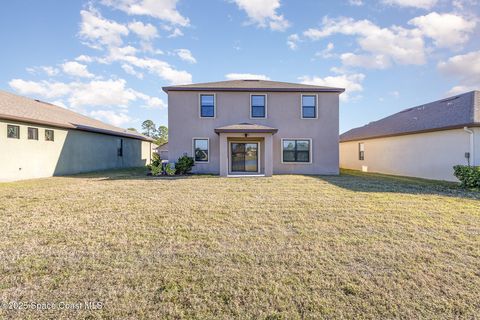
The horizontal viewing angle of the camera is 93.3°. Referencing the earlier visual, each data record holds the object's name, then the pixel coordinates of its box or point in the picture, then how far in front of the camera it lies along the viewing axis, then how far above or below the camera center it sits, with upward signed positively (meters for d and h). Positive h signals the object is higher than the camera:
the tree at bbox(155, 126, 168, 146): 72.82 +9.25
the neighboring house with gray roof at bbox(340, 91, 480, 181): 11.43 +1.02
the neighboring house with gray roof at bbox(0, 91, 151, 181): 11.15 +1.15
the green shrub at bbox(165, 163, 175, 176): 12.77 -0.61
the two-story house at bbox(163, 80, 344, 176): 14.01 +2.27
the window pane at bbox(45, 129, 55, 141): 12.99 +1.48
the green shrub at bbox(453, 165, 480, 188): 9.35 -0.83
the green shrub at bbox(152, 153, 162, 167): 12.96 -0.10
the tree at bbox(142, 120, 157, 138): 78.44 +11.32
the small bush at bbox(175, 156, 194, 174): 13.06 -0.34
